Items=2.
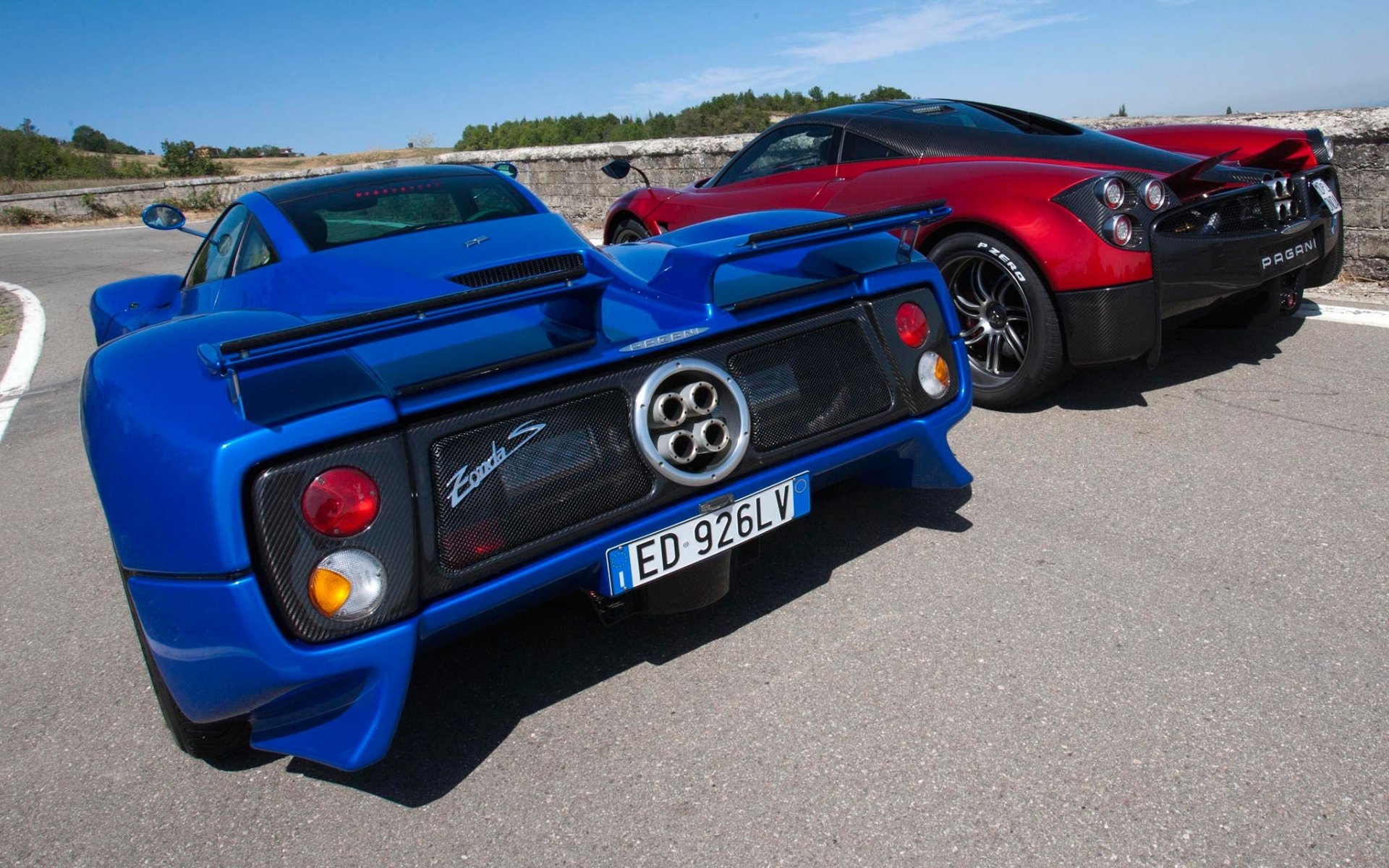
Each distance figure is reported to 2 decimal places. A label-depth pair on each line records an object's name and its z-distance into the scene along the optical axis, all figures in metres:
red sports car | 3.64
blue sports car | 1.86
